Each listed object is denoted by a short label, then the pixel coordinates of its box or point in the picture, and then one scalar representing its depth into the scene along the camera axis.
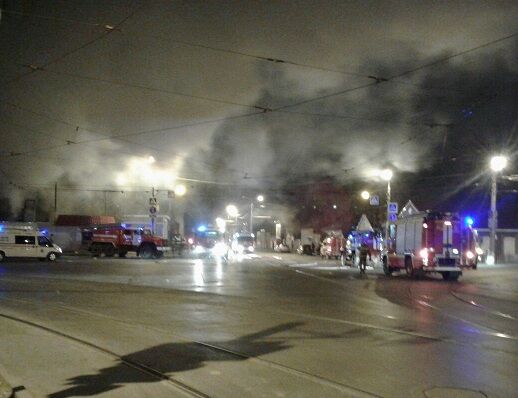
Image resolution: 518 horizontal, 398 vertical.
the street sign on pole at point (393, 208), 35.32
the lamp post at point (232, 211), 93.20
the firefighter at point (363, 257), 29.57
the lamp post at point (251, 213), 92.16
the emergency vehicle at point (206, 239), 67.81
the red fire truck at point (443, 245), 26.48
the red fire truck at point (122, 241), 42.78
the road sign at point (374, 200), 40.94
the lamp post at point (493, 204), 34.09
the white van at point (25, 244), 35.56
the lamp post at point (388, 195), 32.28
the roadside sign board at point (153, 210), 40.86
